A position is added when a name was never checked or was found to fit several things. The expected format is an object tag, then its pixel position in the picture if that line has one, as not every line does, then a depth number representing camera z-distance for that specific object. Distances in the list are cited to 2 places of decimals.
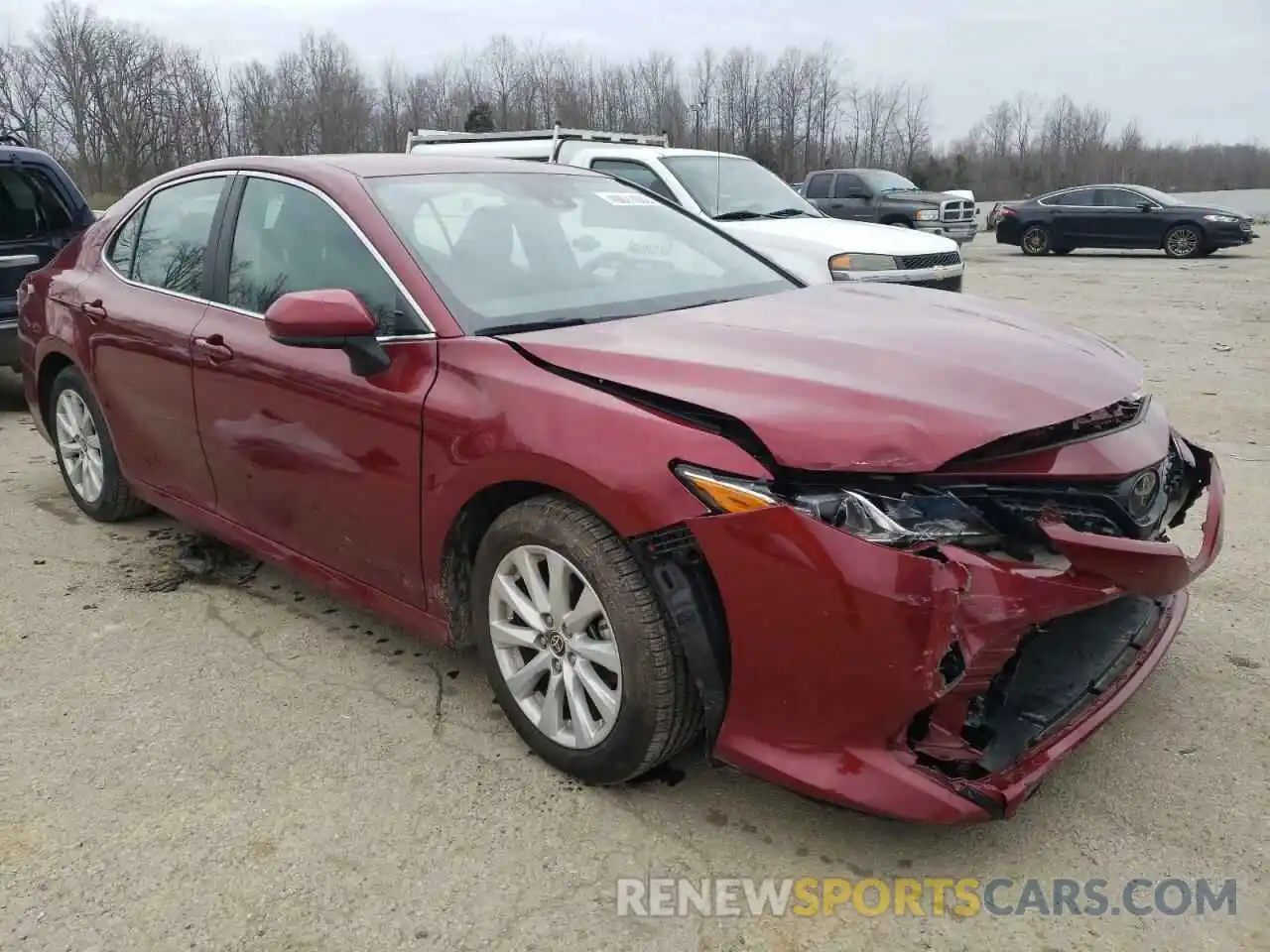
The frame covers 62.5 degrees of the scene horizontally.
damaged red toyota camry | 2.23
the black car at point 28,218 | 7.03
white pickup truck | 8.09
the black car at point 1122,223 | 19.44
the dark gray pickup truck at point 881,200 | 18.92
